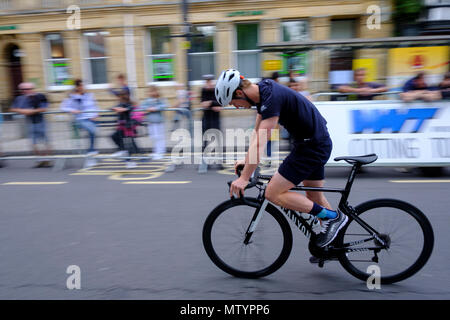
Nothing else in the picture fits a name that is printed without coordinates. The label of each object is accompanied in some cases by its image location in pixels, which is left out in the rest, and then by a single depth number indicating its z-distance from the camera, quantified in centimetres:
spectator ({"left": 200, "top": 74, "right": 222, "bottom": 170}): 766
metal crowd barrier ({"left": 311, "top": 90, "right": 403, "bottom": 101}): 712
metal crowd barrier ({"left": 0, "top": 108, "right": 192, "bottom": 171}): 781
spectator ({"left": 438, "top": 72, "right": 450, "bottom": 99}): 619
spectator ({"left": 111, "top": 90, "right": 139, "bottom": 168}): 775
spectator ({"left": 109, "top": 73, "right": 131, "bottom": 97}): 782
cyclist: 273
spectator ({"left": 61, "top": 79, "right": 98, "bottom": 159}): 779
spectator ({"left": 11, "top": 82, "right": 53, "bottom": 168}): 793
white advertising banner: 619
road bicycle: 289
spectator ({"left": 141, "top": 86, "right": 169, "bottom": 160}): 786
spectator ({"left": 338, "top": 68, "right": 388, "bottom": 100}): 710
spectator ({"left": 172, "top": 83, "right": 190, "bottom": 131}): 774
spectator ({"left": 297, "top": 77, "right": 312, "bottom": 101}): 751
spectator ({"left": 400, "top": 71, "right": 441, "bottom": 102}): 621
